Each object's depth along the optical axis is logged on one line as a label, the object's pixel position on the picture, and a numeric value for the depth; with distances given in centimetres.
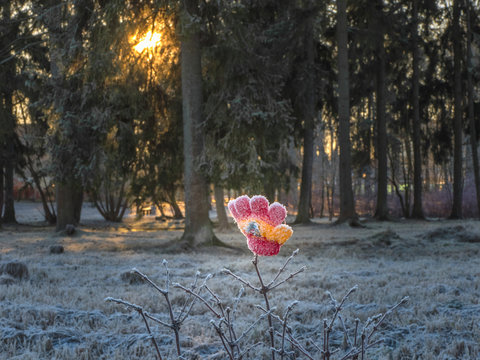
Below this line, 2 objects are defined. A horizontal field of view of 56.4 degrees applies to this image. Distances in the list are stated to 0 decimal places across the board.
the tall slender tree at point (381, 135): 1891
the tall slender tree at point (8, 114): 1533
